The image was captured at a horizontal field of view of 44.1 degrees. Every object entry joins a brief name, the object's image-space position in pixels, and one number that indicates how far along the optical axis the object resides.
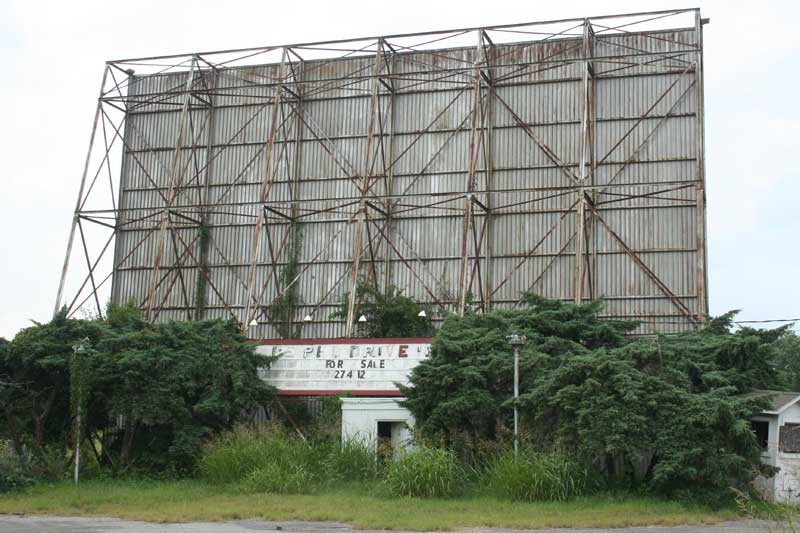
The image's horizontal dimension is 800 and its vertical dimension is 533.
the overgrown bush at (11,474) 22.11
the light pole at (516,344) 20.88
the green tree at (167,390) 24.95
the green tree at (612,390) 18.86
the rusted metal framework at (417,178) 33.88
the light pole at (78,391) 24.45
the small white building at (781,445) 19.84
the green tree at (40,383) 25.19
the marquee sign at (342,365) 27.23
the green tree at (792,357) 53.55
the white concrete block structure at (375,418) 25.00
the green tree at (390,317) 33.31
